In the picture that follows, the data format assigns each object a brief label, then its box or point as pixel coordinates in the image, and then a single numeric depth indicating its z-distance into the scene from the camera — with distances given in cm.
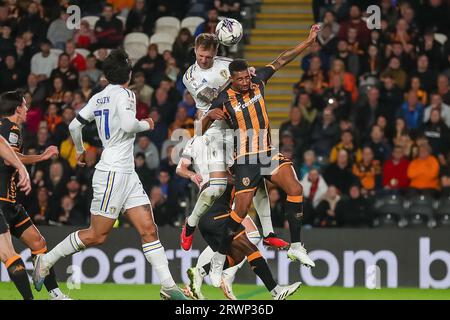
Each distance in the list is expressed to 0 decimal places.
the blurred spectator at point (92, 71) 2070
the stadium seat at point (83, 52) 2134
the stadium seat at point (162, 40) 2147
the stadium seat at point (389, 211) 1741
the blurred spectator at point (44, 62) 2130
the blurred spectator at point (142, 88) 2017
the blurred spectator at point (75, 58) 2102
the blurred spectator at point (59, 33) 2188
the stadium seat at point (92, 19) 2208
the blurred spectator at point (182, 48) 2066
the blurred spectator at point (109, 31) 2148
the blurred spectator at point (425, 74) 1947
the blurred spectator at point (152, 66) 2048
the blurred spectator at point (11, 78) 2133
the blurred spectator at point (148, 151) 1898
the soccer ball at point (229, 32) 1298
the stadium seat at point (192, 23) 2139
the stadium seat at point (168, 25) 2173
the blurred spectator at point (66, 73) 2066
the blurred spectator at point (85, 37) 2166
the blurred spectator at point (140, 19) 2188
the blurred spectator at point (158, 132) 1936
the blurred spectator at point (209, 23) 2055
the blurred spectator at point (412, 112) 1909
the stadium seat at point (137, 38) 2158
